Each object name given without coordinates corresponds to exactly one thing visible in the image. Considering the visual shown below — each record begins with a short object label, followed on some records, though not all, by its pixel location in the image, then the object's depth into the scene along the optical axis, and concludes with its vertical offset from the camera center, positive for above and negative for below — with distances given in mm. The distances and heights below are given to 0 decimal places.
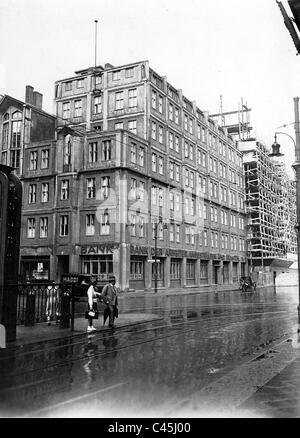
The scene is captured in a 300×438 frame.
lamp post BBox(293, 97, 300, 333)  13536 +3938
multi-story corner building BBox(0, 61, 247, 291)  41469 +9332
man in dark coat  14133 -753
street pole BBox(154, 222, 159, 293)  41038 +3762
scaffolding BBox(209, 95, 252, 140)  78438 +28120
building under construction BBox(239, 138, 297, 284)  71625 +10550
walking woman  13259 -901
